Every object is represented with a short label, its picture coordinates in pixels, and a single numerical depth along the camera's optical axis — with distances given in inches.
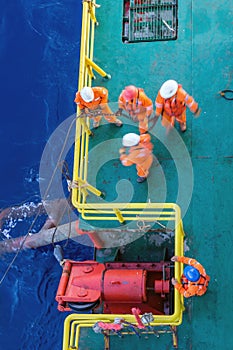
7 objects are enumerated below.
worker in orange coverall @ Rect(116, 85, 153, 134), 362.9
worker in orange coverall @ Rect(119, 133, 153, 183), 360.5
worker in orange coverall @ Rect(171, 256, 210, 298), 317.1
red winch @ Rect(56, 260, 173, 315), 337.1
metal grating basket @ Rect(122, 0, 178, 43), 422.9
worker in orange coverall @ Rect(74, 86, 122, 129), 369.4
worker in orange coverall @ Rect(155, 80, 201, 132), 353.1
